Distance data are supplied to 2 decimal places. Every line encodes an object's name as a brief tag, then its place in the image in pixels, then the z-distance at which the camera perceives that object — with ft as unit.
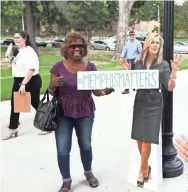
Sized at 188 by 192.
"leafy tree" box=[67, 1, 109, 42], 92.02
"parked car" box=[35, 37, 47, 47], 77.87
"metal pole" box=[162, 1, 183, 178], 11.76
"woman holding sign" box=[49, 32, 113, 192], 10.63
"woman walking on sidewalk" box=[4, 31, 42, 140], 16.08
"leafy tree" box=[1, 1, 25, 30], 83.10
